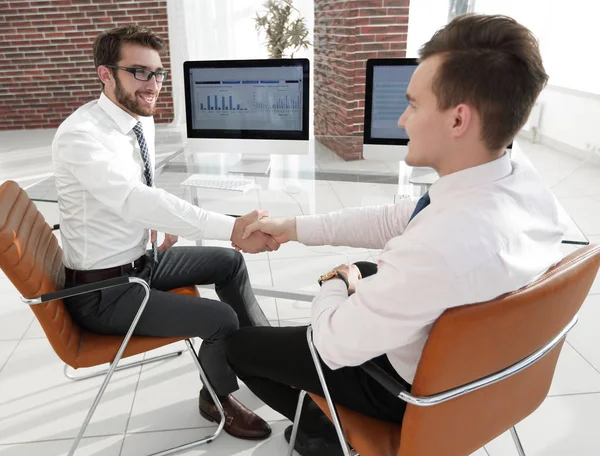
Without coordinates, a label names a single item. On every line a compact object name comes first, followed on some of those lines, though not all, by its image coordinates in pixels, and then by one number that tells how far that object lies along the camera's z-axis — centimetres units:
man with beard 152
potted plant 489
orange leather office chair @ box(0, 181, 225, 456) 130
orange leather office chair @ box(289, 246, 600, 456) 84
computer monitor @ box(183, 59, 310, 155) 246
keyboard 219
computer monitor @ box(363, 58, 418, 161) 236
